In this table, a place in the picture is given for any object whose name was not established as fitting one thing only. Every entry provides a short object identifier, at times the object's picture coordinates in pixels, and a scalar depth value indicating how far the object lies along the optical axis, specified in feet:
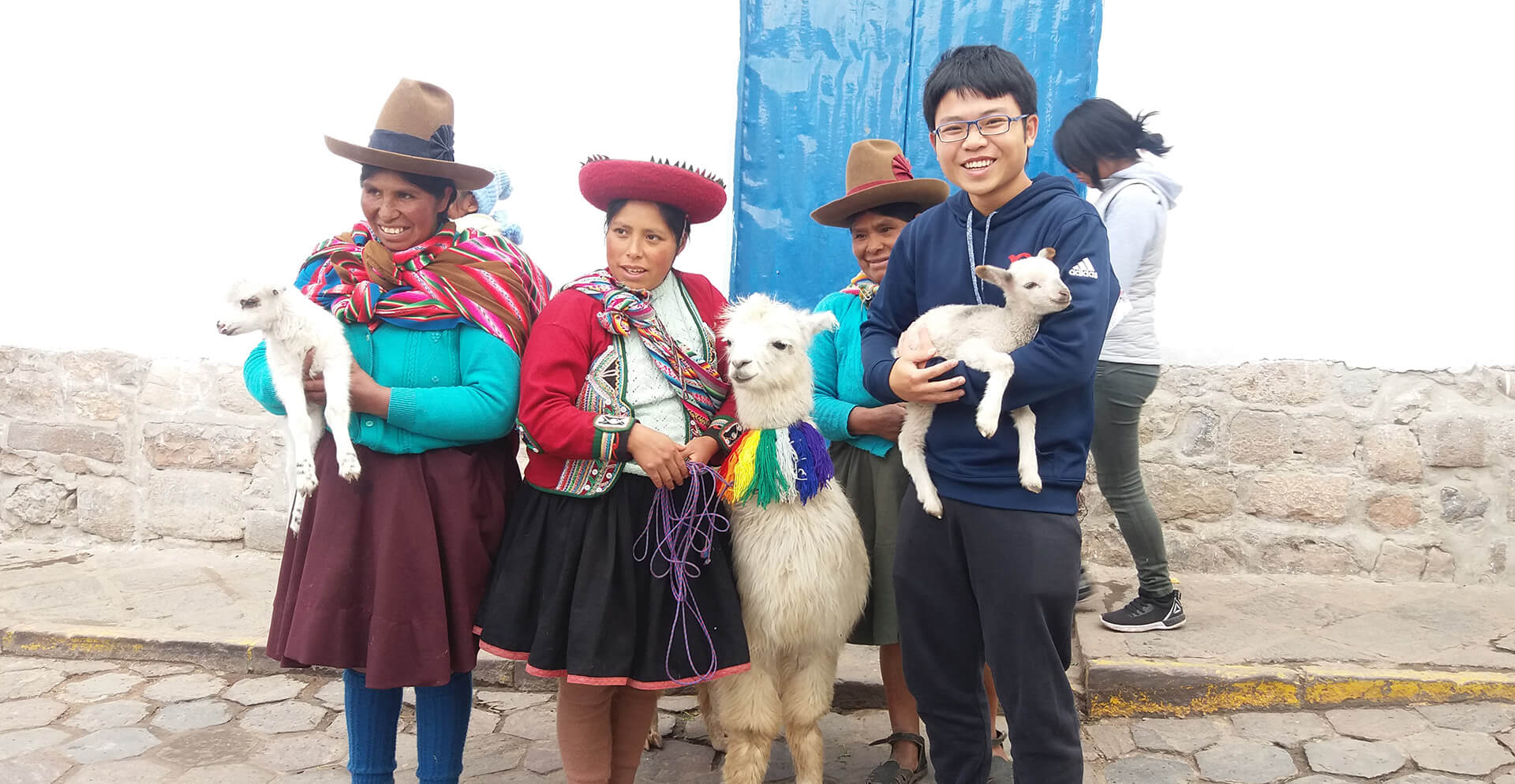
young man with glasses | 6.93
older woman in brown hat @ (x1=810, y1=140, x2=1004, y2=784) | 9.59
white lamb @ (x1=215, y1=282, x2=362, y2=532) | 7.45
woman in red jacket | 7.89
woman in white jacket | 12.12
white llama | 8.31
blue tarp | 14.69
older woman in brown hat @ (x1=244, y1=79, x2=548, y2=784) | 7.86
